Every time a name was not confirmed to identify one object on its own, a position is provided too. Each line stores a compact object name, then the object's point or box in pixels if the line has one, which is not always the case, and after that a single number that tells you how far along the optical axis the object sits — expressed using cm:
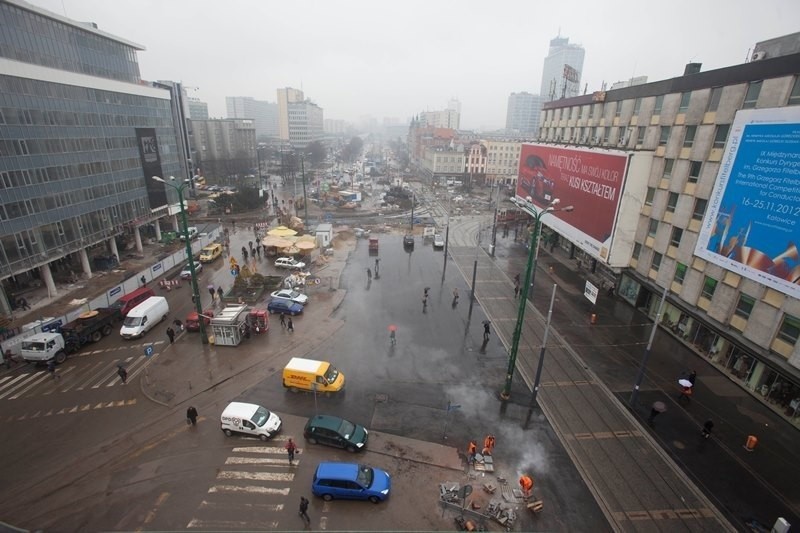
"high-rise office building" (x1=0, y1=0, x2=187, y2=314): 3064
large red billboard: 3300
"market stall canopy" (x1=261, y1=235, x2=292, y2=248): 4528
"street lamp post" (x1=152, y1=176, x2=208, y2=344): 2402
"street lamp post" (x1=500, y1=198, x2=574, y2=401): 1880
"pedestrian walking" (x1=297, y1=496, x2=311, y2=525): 1441
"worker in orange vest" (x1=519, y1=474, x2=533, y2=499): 1608
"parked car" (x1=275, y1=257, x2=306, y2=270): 4238
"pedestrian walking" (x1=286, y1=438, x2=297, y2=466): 1731
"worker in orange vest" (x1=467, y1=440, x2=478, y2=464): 1772
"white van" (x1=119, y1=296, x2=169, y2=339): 2820
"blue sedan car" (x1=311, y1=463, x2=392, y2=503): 1555
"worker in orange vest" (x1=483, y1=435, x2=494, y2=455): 1816
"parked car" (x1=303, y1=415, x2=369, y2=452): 1820
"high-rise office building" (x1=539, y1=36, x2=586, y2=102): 5394
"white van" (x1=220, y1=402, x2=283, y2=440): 1891
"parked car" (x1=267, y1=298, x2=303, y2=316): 3216
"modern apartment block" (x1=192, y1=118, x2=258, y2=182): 13062
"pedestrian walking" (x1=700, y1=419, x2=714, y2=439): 1891
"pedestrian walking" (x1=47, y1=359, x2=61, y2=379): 2351
